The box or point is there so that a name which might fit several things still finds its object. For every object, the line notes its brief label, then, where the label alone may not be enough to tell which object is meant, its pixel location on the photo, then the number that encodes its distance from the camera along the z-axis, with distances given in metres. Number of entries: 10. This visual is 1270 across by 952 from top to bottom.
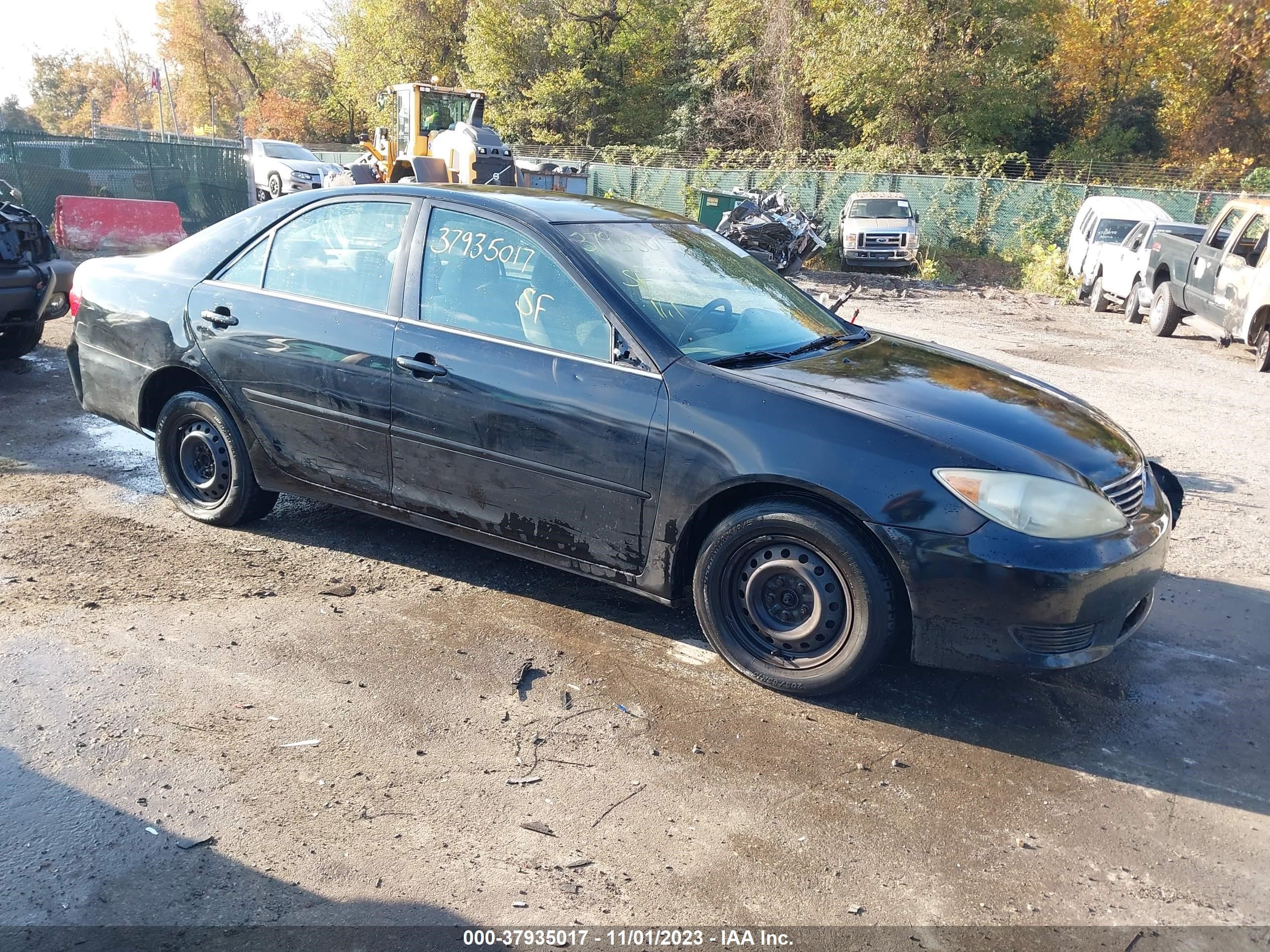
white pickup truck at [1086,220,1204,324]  15.49
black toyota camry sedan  3.27
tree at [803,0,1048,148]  32.34
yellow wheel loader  17.56
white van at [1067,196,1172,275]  18.38
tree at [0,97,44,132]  57.53
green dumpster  23.64
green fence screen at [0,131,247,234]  17.53
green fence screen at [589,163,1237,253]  24.69
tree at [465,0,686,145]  41.50
